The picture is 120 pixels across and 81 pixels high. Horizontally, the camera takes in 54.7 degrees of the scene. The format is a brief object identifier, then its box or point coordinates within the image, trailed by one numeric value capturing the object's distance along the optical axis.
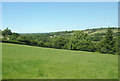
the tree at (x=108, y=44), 40.15
